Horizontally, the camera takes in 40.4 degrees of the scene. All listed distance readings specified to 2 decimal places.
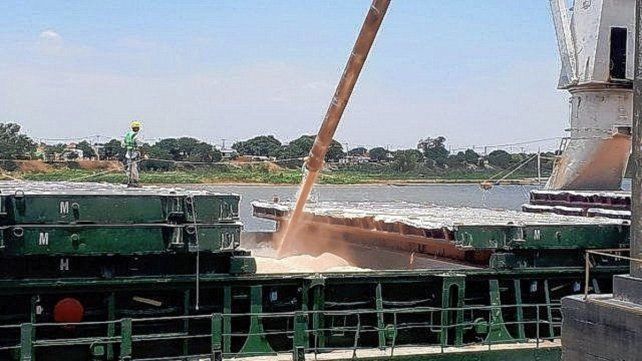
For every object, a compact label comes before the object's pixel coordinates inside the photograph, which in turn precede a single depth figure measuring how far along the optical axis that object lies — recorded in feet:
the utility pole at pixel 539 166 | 84.64
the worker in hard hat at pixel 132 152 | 47.91
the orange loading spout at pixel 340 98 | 50.19
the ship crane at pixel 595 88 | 76.79
